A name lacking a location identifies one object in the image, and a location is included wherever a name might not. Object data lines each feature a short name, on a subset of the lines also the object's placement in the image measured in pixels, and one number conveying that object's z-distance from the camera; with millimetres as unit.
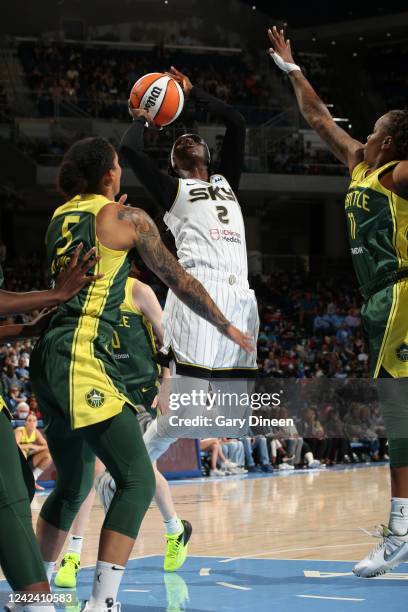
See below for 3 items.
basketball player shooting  5523
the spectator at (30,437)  12344
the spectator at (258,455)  16531
